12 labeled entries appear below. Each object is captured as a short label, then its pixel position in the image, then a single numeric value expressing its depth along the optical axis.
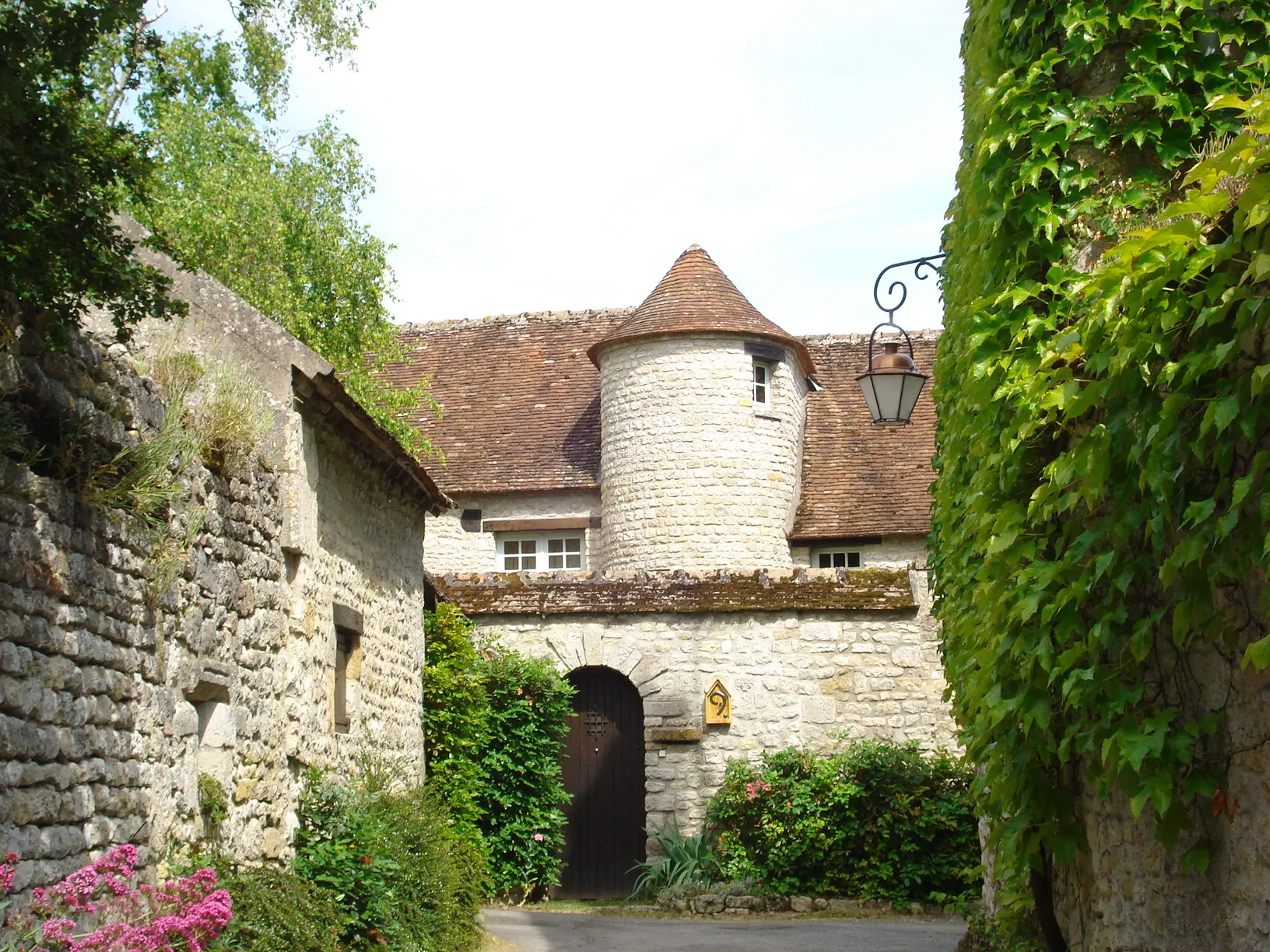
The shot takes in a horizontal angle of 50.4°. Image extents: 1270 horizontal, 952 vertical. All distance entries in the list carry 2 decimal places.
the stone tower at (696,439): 18.31
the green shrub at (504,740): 12.46
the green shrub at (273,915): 6.39
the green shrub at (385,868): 7.87
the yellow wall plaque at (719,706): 13.63
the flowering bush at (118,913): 4.73
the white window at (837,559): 18.83
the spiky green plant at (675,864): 13.03
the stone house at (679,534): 13.69
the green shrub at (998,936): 5.69
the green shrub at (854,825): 12.52
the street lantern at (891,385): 8.33
